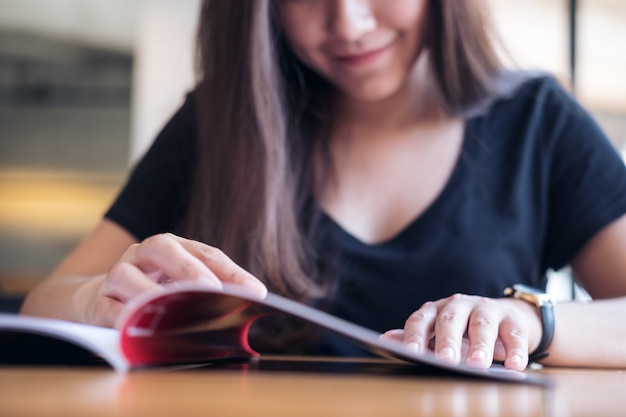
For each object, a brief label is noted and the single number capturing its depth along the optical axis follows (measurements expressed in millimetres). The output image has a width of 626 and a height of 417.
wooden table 290
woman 911
